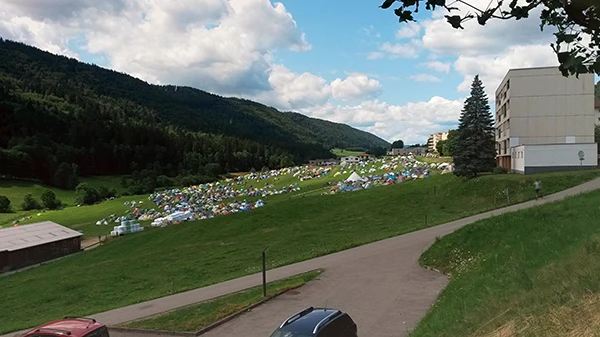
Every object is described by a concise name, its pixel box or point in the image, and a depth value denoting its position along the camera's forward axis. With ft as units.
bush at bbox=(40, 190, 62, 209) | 287.89
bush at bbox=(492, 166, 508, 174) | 145.23
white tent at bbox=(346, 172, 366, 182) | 209.69
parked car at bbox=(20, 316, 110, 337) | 28.45
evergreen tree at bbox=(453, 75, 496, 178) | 137.28
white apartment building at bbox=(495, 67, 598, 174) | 164.86
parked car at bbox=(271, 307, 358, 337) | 25.71
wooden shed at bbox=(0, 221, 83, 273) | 133.18
